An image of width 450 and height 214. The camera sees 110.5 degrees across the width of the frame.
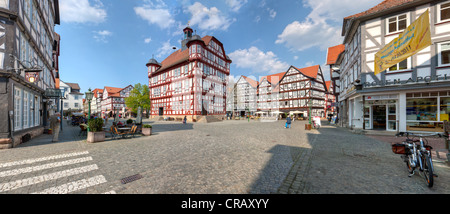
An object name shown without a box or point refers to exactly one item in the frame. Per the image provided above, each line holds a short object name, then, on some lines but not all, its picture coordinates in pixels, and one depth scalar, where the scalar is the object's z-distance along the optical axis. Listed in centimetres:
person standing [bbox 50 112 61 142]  854
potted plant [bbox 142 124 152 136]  1114
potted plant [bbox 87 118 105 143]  837
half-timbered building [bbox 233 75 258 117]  5177
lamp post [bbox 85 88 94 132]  1060
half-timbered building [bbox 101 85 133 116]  5456
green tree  4088
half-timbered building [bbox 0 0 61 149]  734
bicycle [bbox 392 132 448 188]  351
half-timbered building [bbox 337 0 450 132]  1020
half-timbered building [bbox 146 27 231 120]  2825
